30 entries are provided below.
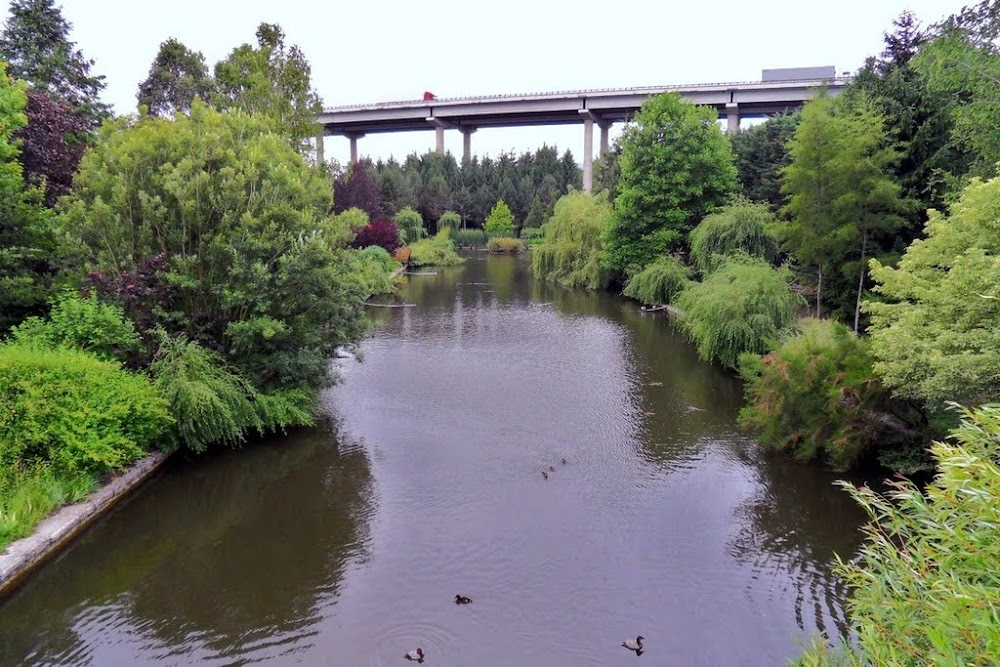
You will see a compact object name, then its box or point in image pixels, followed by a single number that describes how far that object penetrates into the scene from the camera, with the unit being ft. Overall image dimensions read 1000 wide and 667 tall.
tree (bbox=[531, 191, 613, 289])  119.24
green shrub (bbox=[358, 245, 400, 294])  105.91
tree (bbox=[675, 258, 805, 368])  61.16
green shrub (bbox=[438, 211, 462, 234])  214.69
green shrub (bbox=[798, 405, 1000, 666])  11.77
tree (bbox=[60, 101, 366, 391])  43.37
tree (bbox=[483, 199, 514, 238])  237.25
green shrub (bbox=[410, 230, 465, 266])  156.25
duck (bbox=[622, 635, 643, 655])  25.63
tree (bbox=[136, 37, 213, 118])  131.54
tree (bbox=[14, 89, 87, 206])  50.78
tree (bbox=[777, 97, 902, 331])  60.18
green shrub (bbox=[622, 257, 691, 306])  95.45
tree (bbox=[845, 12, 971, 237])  60.64
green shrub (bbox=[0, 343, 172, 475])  32.94
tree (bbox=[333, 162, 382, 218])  139.03
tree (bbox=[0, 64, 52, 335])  43.29
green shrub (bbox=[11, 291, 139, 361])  38.99
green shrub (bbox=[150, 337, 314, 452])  39.58
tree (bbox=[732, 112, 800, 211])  103.14
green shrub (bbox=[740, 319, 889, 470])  39.40
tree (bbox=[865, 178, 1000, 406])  30.78
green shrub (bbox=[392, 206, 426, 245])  170.09
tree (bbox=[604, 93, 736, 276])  104.68
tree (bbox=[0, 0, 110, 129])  84.89
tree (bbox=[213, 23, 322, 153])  66.85
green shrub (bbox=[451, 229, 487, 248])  228.63
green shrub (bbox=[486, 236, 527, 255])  213.25
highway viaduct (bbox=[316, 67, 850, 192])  173.78
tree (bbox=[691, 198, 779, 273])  83.46
